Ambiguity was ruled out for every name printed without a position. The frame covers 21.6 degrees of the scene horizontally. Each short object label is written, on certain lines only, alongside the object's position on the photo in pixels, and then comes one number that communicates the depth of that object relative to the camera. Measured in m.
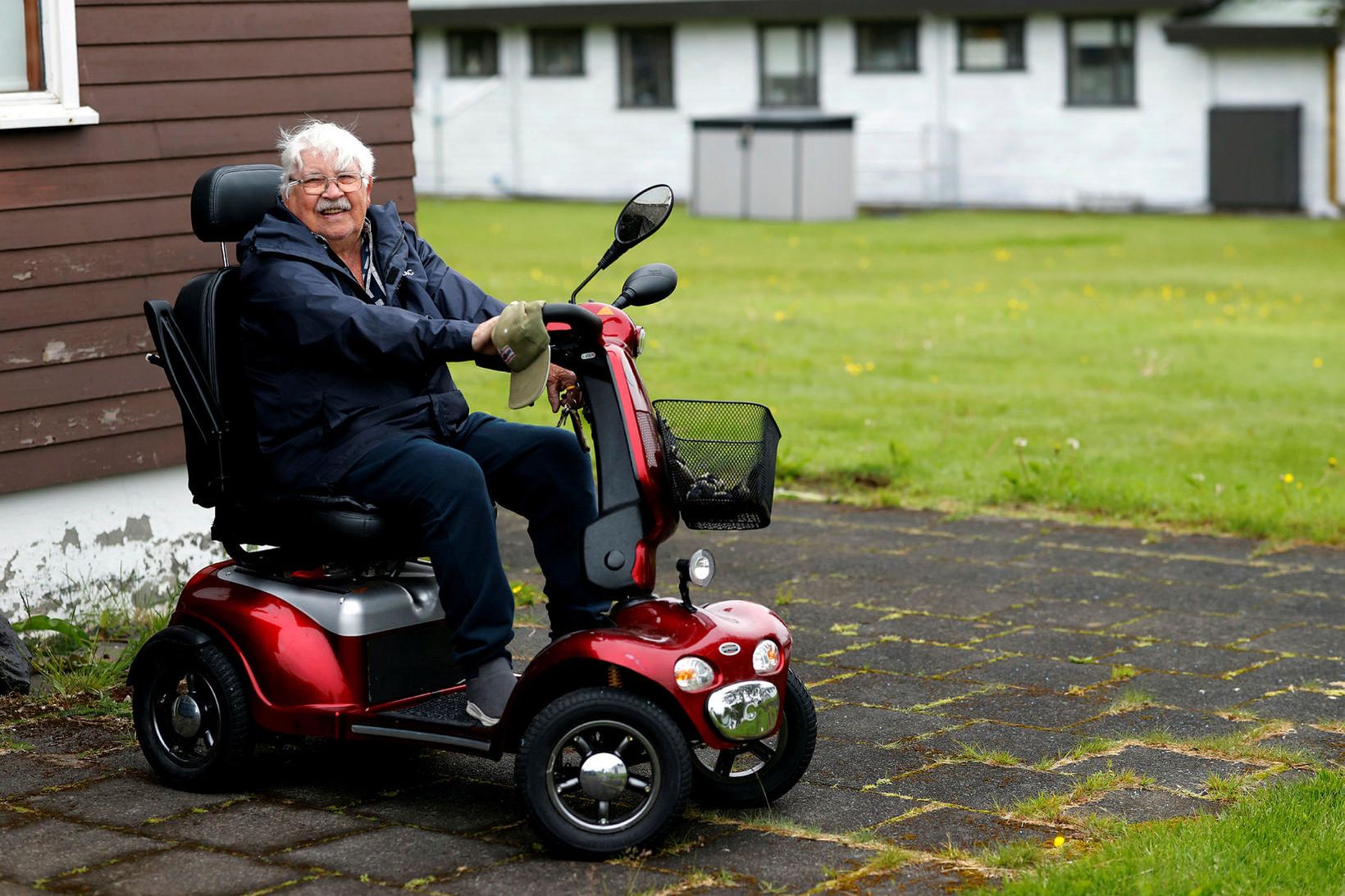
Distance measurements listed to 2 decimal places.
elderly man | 7.97
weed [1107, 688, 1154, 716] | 9.73
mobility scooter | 7.51
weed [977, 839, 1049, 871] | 7.37
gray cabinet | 51.24
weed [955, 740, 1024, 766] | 8.78
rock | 10.02
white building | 53.03
